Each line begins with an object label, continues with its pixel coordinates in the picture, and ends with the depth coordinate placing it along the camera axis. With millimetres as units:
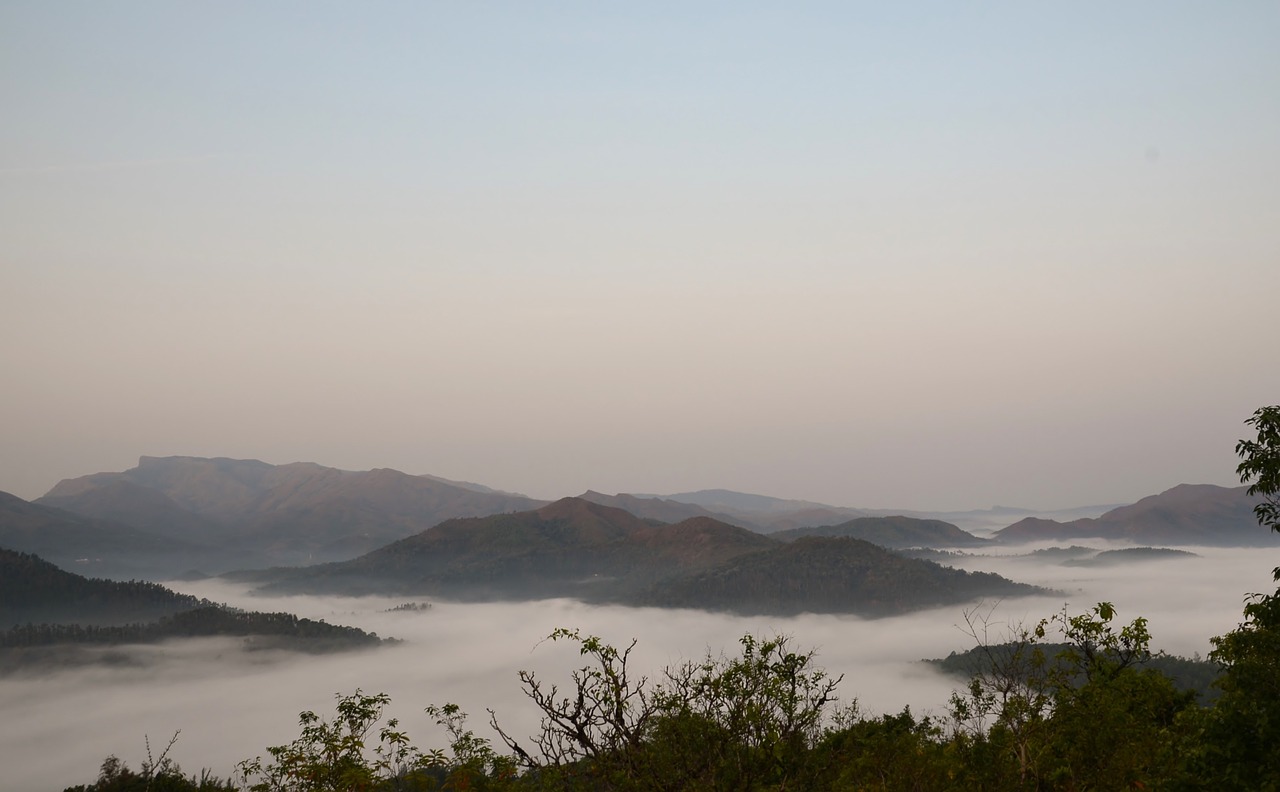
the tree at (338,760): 36688
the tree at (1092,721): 32625
